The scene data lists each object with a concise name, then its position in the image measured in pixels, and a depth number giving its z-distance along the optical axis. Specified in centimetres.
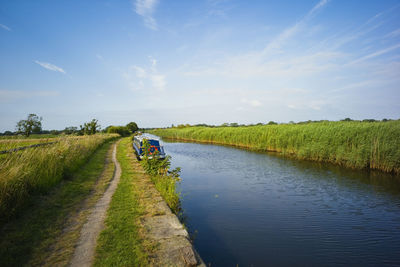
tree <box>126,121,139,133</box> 9132
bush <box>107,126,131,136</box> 5860
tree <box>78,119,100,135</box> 4064
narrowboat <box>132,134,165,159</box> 1381
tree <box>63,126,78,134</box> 4199
